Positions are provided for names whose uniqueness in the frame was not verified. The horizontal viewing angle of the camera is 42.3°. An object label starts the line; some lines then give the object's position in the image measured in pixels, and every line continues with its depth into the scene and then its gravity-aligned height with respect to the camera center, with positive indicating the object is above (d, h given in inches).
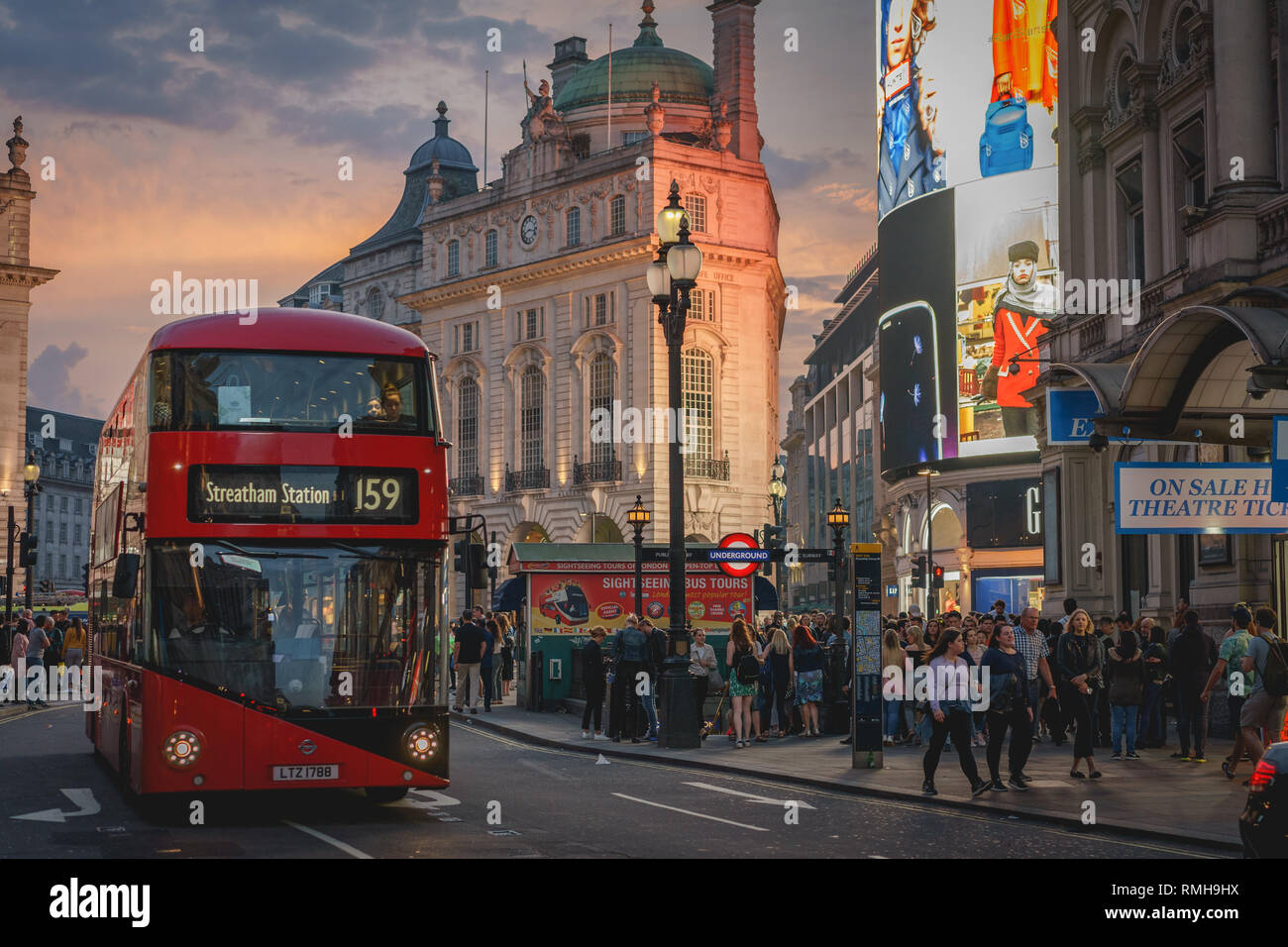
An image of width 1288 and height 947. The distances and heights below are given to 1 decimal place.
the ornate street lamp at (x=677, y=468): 930.1 +64.4
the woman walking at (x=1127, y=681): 799.7 -49.0
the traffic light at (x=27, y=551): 1565.0 +31.2
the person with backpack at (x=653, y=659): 995.9 -47.2
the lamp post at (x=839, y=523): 1313.6 +51.1
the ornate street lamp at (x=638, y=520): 1230.3 +51.4
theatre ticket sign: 708.0 +33.5
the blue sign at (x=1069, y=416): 864.9 +85.1
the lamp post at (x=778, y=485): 1805.9 +103.0
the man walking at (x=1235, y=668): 702.5 -39.2
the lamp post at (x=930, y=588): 1916.3 -10.9
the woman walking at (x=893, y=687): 896.3 -60.1
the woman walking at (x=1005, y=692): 654.5 -44.5
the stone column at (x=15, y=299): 2768.2 +477.4
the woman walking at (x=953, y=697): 644.7 -45.7
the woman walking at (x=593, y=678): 1030.4 -59.9
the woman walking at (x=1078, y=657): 768.3 -39.8
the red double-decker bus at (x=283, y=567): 529.0 +5.0
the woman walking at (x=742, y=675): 935.0 -53.8
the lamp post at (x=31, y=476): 1754.4 +113.0
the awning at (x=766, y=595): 1590.8 -14.4
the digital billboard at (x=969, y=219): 2694.4 +603.5
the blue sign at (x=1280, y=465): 618.2 +42.4
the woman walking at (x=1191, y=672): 800.9 -44.6
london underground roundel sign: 1005.9 +21.6
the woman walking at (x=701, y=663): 987.9 -48.9
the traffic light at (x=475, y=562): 593.3 +7.1
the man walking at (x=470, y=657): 1239.6 -56.8
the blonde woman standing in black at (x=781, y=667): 1005.8 -53.0
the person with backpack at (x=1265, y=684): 662.5 -42.2
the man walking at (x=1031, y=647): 794.8 -32.4
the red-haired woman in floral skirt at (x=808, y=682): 1001.5 -61.6
